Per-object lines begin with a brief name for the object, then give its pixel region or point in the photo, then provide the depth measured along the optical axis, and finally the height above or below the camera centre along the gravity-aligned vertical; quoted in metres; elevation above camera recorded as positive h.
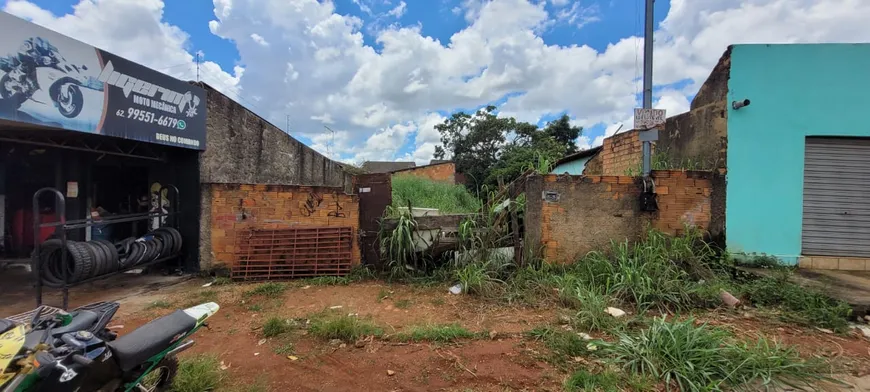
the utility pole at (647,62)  5.25 +1.89
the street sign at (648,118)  5.05 +1.07
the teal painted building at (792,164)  5.24 +0.49
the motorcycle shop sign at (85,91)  3.89 +1.21
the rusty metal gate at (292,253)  5.73 -0.96
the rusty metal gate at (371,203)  5.86 -0.17
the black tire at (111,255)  4.75 -0.86
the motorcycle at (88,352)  1.59 -0.82
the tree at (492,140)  25.50 +3.95
